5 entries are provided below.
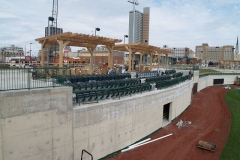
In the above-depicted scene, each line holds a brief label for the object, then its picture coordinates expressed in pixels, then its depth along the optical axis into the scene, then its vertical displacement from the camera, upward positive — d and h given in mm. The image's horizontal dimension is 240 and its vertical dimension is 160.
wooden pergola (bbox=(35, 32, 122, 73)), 15841 +2656
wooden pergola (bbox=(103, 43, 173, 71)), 23641 +2928
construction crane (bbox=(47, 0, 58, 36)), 49597 +10426
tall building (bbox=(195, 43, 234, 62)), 182500 +17360
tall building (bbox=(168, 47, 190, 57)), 161750 +16522
